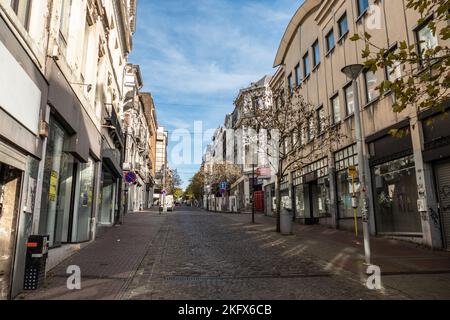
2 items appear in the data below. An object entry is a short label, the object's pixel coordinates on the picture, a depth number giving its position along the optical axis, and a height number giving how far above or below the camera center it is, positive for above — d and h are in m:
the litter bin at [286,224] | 16.23 -0.24
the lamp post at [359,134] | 9.14 +2.09
